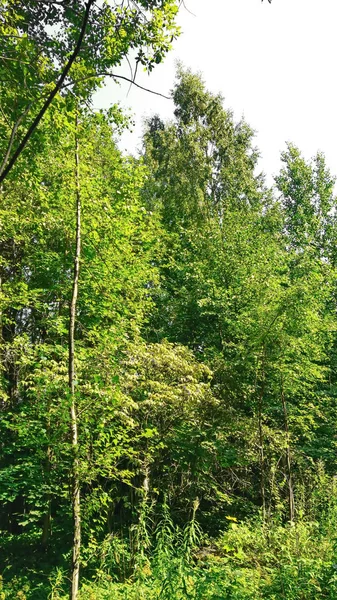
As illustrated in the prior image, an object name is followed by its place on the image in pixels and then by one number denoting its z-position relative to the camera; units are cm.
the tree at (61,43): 250
